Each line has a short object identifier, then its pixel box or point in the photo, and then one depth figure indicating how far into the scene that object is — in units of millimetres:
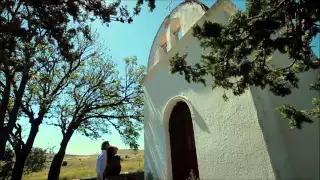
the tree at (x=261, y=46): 4098
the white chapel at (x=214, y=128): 5383
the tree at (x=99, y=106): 13906
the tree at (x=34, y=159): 12383
